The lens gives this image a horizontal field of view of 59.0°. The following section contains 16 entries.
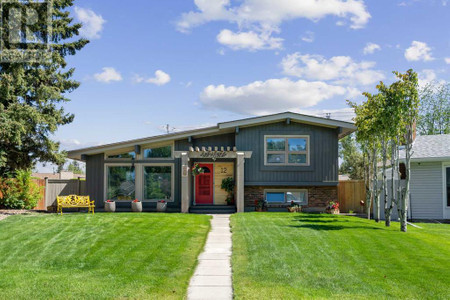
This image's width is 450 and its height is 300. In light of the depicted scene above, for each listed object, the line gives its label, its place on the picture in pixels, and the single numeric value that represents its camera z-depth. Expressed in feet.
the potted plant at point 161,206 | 55.01
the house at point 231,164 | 56.65
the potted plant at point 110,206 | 54.19
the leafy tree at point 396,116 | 38.19
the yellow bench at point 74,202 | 51.05
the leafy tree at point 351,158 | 124.88
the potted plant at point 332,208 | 54.54
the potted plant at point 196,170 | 56.70
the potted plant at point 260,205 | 55.98
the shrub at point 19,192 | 55.31
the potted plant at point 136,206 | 54.29
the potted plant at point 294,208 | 55.07
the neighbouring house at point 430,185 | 53.72
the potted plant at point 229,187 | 58.39
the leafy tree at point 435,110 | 122.01
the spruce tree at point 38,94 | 52.85
